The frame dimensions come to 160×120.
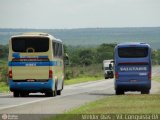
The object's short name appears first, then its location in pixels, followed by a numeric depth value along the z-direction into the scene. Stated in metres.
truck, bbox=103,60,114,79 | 113.47
